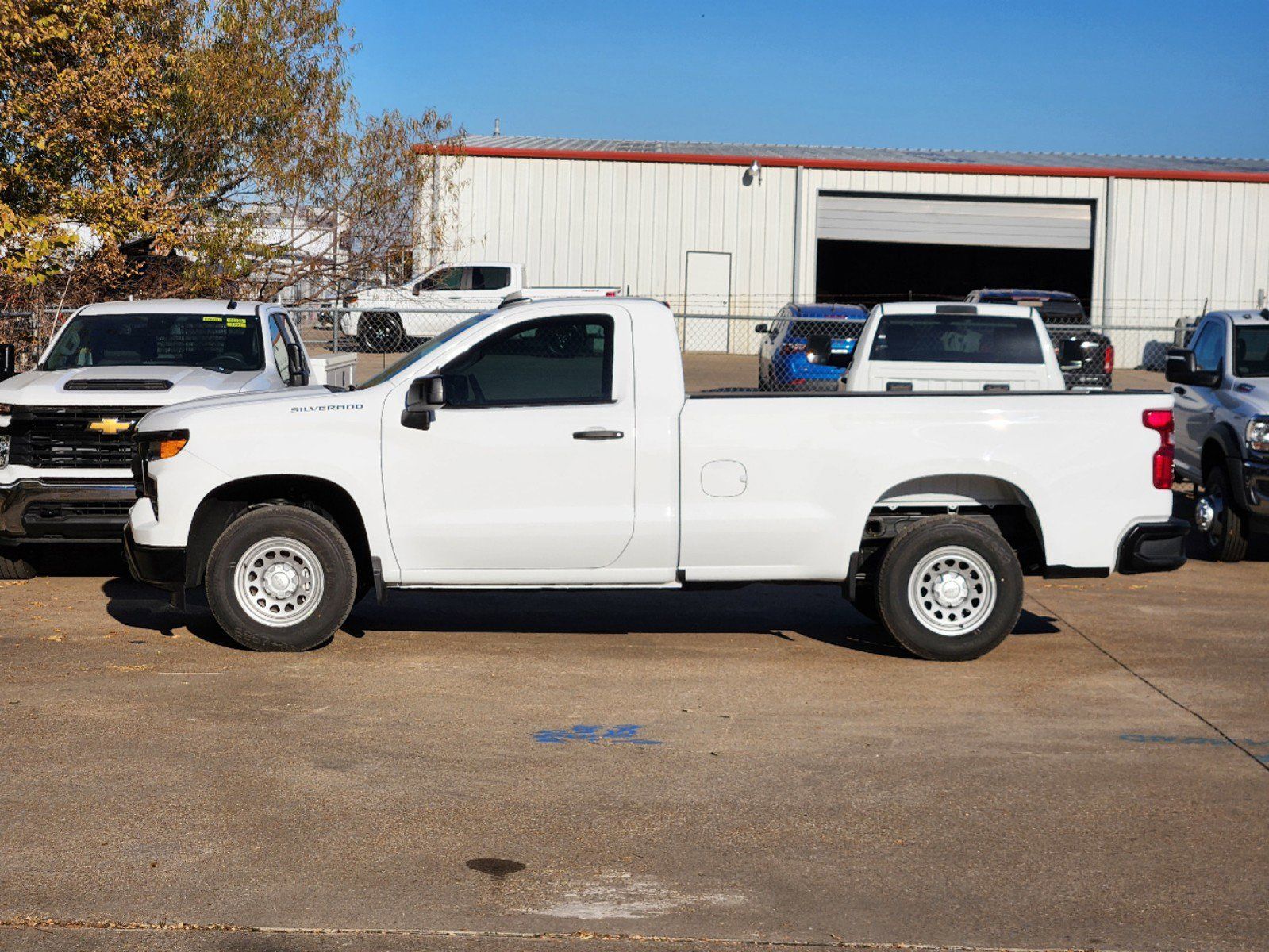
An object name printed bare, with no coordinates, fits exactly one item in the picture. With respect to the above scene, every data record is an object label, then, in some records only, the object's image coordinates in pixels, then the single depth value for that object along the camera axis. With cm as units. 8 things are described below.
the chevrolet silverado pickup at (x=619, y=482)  811
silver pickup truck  1152
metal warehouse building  3762
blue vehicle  1925
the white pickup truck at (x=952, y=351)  1307
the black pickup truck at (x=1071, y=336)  2080
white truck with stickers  1008
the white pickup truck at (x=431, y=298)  2745
